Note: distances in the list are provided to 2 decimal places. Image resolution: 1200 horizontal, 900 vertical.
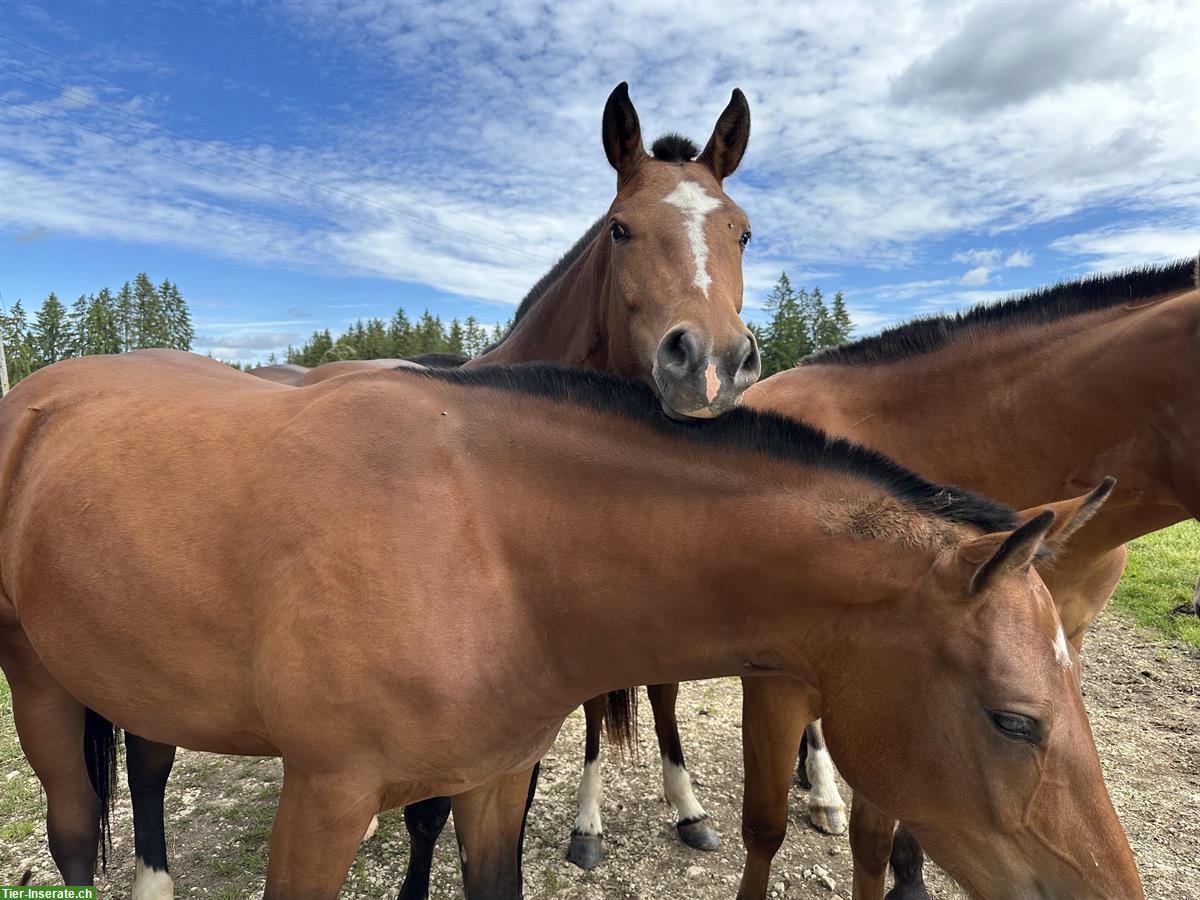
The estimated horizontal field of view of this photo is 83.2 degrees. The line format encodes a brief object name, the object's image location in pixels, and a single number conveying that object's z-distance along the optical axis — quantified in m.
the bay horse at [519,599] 1.43
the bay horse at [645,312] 1.97
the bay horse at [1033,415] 2.30
